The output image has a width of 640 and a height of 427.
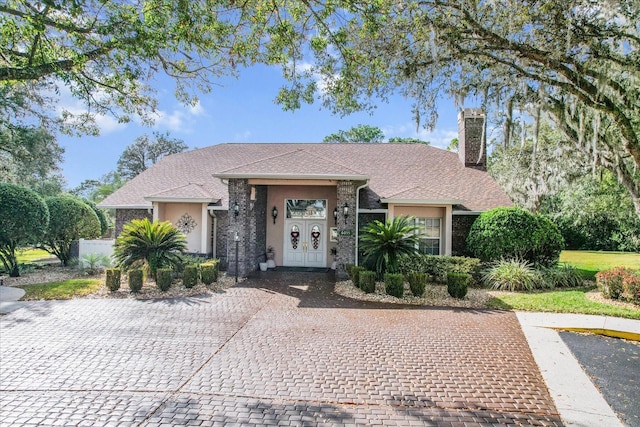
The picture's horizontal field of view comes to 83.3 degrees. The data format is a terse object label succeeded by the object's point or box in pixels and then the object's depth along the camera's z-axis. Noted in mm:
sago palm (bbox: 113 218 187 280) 10484
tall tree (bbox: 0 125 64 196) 15617
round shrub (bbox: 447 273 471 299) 9461
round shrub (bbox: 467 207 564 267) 11547
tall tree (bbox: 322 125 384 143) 38312
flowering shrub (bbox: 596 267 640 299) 9332
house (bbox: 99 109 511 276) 12156
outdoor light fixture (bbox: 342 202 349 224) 11938
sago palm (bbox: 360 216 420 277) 10289
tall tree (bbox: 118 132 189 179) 39688
